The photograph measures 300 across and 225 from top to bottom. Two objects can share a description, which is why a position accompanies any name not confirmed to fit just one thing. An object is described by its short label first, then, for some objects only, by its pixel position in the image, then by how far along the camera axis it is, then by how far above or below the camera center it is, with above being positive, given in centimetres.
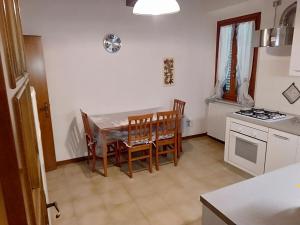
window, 374 +10
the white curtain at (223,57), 421 +8
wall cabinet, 253 +9
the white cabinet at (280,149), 251 -102
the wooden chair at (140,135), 307 -102
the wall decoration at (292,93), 308 -46
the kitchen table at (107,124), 307 -85
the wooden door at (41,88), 299 -33
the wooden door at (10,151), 41 -16
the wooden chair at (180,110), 355 -82
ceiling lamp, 209 +52
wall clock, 365 +32
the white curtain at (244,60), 377 +1
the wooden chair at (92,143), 329 -120
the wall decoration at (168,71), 425 -17
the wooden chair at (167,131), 327 -103
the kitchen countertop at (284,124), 253 -76
